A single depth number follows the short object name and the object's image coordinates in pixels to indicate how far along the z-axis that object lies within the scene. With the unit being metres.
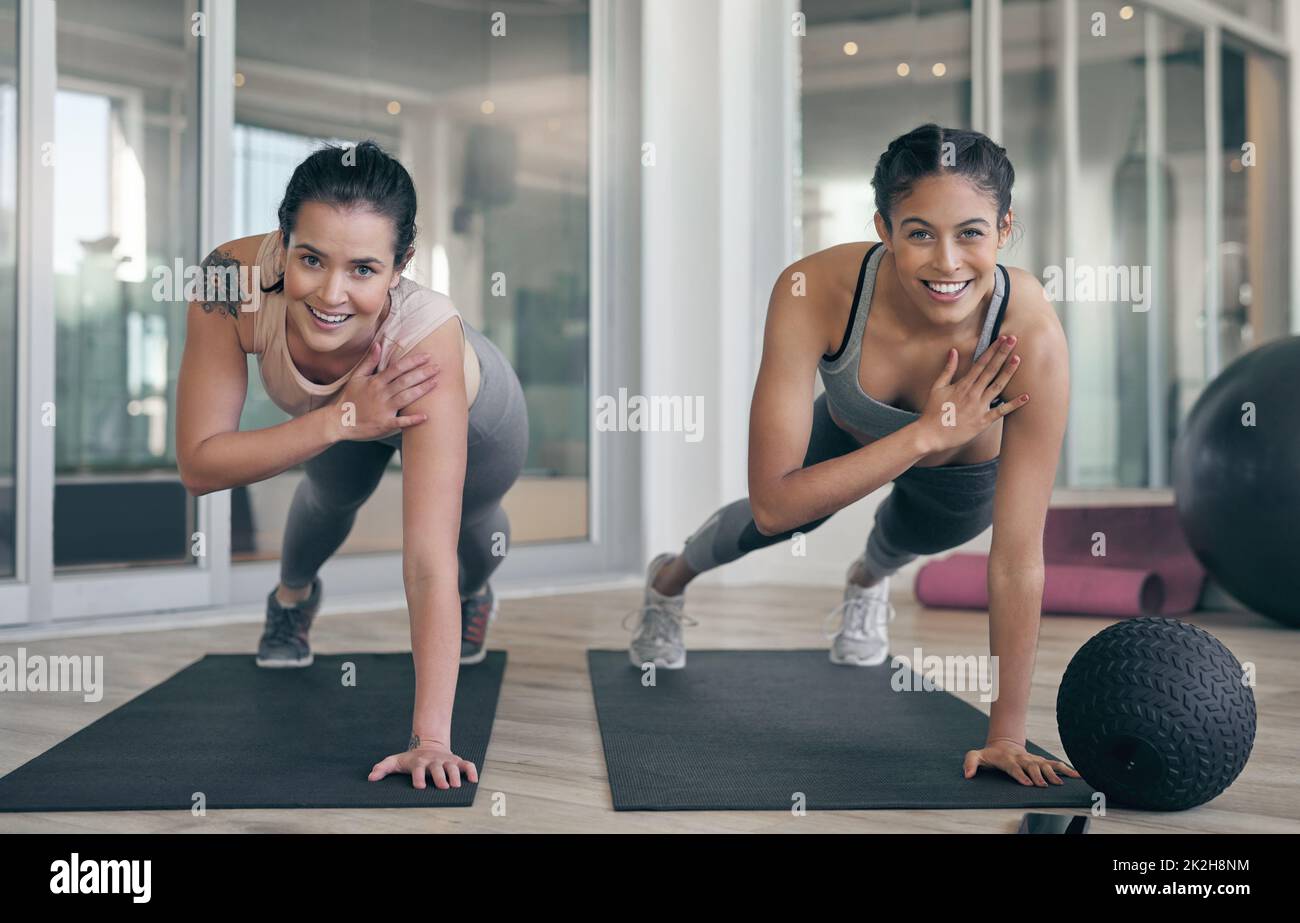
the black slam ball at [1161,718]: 1.50
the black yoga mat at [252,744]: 1.58
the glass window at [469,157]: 3.65
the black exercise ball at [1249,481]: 2.92
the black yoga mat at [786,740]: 1.61
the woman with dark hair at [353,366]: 1.62
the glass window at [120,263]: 3.31
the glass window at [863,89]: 4.48
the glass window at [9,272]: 3.04
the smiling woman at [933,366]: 1.64
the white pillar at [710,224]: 4.31
